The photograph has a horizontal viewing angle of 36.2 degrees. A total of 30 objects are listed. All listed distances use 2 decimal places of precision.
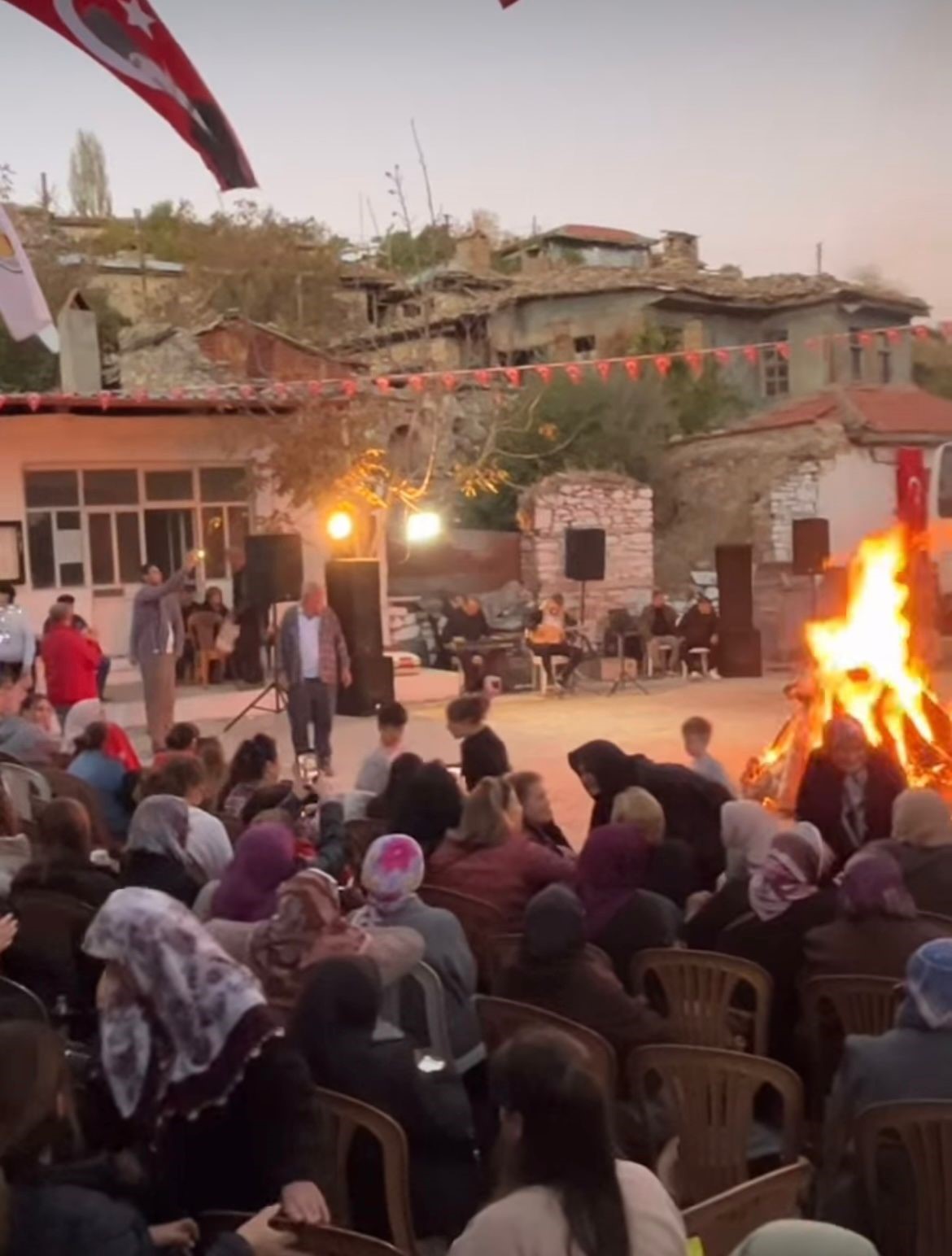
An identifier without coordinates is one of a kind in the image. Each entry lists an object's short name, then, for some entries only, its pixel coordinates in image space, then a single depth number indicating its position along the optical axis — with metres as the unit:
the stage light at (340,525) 18.48
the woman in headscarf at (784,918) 4.25
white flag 9.43
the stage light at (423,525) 19.91
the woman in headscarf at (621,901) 4.43
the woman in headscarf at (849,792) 6.83
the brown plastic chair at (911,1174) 2.91
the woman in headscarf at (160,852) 4.76
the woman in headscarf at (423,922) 4.04
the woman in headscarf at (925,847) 4.84
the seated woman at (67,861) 4.57
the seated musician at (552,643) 17.02
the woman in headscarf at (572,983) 3.71
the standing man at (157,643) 11.66
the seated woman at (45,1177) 2.20
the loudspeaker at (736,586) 17.59
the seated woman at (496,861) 5.02
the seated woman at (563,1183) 2.20
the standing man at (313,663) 10.88
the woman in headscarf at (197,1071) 2.74
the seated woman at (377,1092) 3.20
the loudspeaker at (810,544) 16.61
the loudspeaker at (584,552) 18.62
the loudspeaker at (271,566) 14.76
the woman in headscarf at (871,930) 4.05
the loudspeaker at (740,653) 17.88
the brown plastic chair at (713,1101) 3.27
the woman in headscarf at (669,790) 6.38
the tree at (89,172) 60.88
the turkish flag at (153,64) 7.07
